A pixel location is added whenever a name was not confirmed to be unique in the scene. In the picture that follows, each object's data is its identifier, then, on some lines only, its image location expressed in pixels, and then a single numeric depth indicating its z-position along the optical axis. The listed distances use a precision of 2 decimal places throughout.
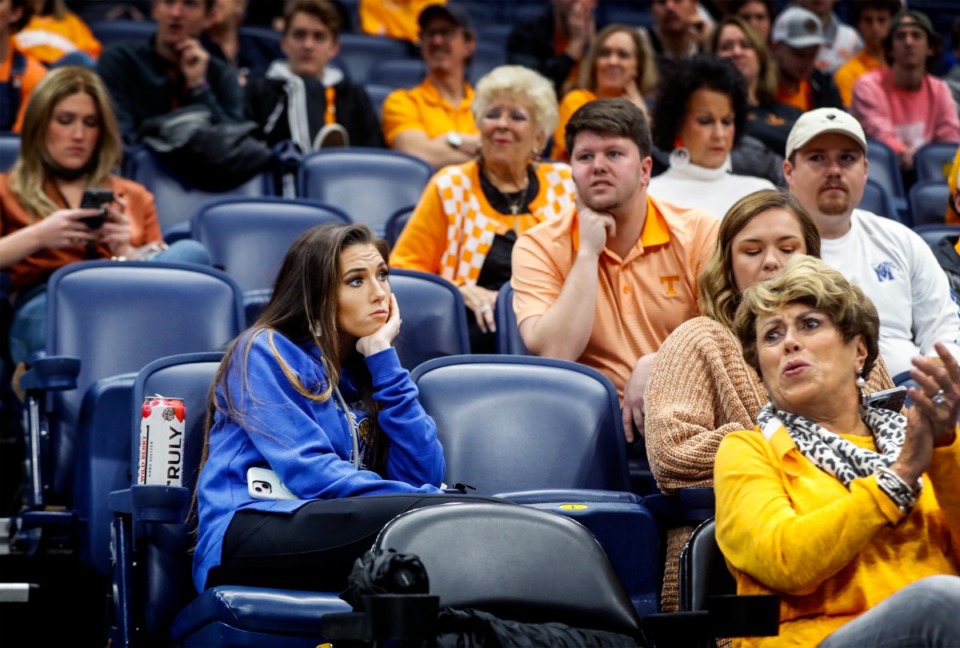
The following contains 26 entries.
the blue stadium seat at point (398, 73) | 13.88
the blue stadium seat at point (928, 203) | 10.27
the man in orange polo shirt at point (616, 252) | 7.03
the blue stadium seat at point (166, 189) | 9.70
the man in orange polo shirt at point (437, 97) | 11.30
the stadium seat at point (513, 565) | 4.16
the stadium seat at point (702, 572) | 4.57
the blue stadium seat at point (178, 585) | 4.64
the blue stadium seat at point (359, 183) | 10.01
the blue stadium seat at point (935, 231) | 8.63
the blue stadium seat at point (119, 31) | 13.48
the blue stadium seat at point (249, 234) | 8.70
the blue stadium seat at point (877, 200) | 10.12
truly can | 5.45
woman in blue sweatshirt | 4.99
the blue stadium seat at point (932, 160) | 11.84
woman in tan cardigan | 5.34
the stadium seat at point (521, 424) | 6.07
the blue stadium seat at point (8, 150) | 9.28
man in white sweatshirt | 7.19
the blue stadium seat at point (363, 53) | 14.59
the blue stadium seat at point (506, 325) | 7.44
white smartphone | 5.20
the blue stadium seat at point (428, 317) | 7.33
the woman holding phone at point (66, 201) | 7.82
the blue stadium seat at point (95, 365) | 6.20
